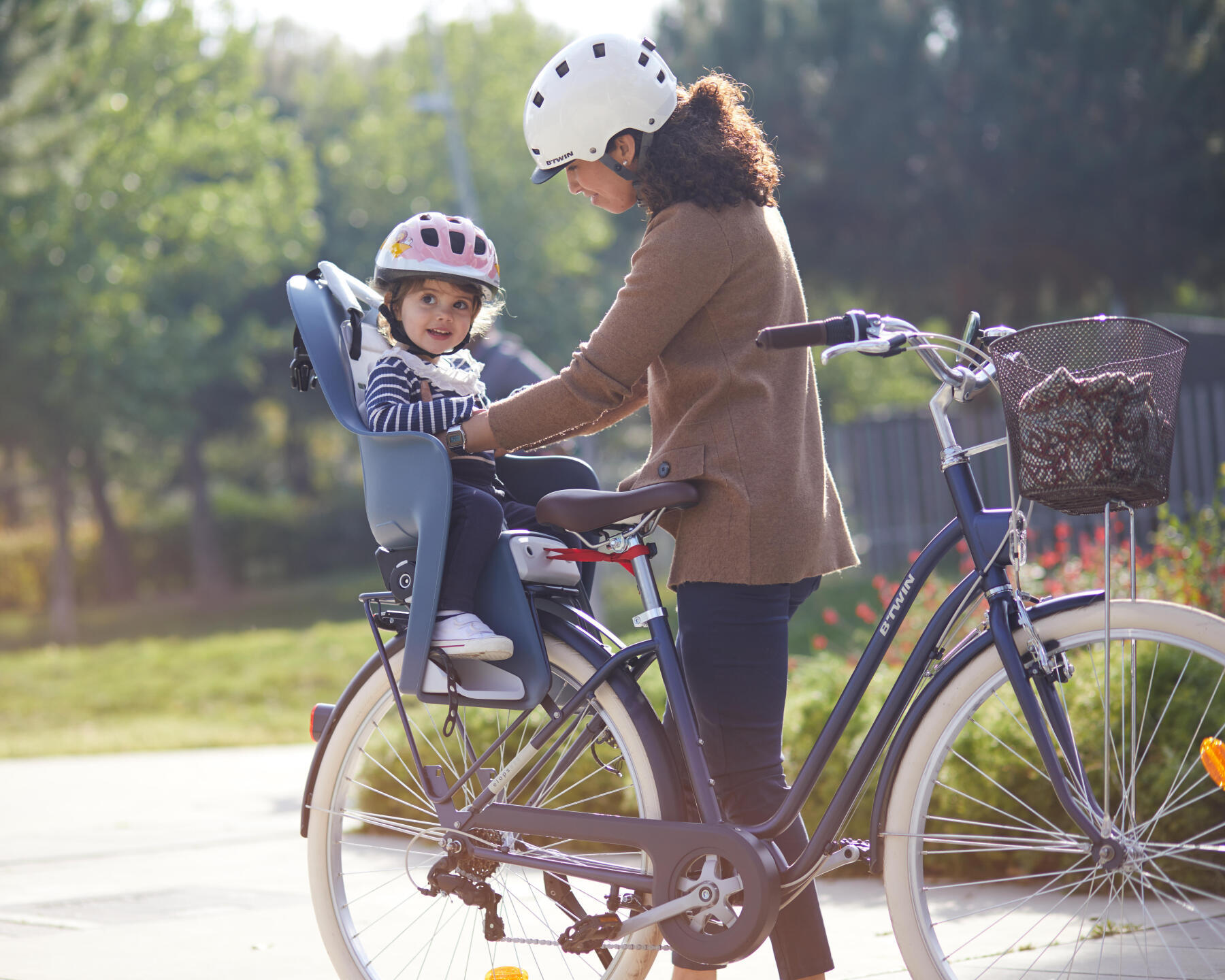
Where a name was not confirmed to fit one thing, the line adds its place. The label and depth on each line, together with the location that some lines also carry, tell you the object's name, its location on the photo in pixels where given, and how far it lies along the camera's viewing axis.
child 6.07
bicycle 5.10
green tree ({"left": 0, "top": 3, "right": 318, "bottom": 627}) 40.59
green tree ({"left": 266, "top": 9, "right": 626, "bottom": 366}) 59.75
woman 5.50
